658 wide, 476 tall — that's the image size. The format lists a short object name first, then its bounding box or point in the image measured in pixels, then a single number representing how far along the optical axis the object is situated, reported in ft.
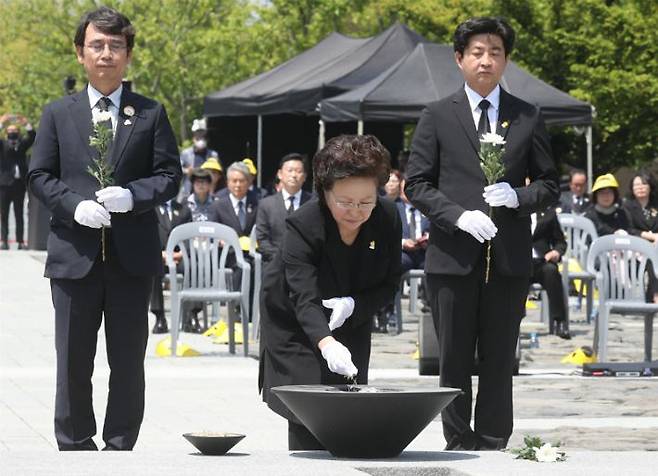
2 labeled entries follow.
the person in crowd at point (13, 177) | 99.25
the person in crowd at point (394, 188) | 64.69
